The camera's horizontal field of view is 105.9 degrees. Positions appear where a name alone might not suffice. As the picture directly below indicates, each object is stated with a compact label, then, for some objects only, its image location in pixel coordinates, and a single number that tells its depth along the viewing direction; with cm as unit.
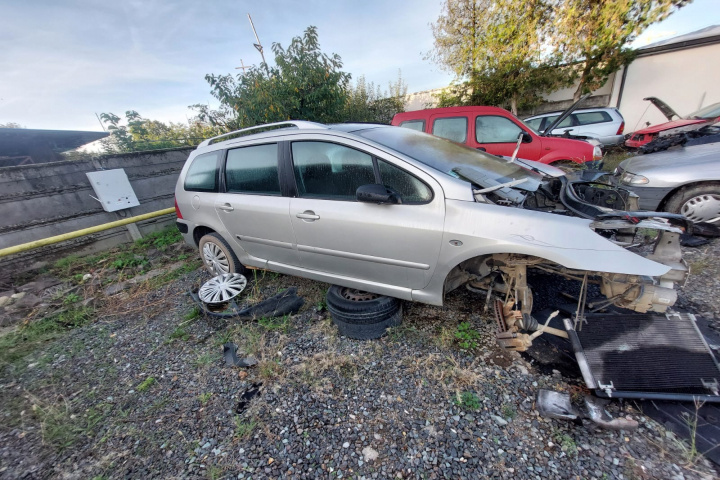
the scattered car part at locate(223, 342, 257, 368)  217
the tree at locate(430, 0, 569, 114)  810
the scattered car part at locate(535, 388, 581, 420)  154
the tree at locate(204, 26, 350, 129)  506
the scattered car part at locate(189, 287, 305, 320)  266
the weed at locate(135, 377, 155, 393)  207
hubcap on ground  288
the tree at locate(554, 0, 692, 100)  730
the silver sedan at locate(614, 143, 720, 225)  292
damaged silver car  161
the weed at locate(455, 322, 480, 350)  211
